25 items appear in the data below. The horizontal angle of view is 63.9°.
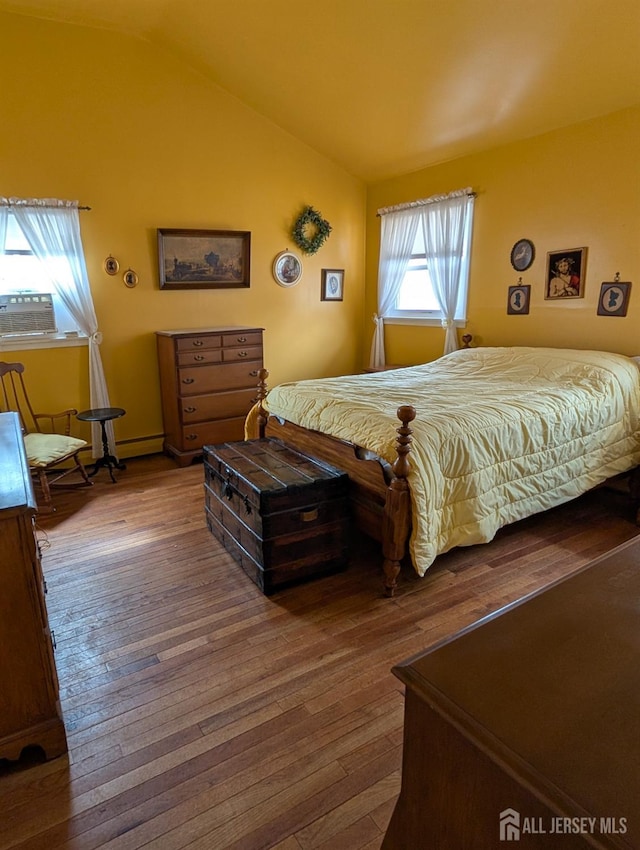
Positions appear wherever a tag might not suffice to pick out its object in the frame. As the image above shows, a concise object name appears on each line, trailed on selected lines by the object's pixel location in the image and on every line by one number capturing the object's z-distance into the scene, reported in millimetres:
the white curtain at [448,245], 4594
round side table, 4055
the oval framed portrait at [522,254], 4148
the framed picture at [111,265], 4312
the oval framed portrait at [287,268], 5207
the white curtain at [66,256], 3896
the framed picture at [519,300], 4234
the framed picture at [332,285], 5582
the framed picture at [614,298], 3586
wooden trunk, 2533
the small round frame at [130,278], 4410
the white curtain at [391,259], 5160
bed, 2488
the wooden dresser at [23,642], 1548
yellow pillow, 3434
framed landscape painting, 4543
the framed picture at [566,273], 3822
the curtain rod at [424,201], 4496
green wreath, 5219
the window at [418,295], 5113
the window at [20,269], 3934
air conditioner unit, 3969
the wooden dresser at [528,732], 568
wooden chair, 3494
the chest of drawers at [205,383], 4340
